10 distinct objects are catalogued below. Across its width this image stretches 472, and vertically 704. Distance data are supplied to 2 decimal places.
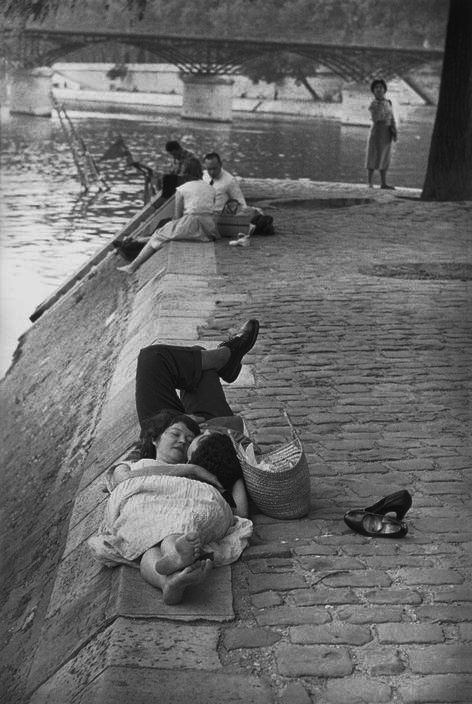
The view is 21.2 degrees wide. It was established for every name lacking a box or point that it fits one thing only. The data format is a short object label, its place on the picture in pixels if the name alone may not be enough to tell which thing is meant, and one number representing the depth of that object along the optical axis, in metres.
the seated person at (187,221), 11.92
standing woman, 18.89
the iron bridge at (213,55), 57.12
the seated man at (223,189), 12.62
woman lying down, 4.27
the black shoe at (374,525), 4.91
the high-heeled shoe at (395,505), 4.92
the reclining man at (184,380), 5.94
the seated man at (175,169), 15.10
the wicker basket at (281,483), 4.99
